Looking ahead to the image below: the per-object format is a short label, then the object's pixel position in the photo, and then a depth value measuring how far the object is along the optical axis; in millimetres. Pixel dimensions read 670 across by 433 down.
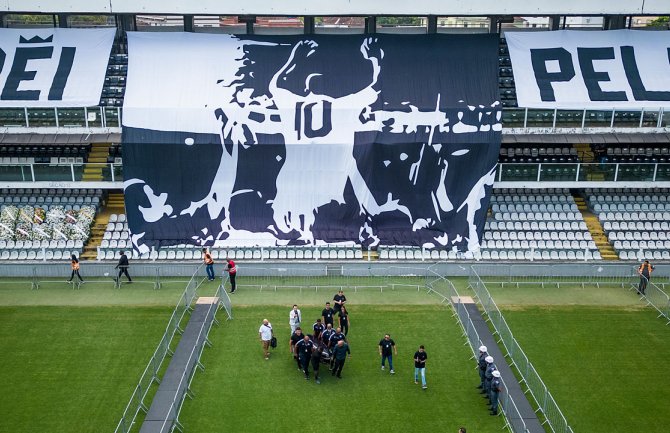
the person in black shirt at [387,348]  20672
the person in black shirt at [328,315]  22344
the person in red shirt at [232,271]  25906
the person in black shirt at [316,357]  20516
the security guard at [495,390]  19094
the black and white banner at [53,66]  29484
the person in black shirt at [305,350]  20625
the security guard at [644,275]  26141
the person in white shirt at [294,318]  22256
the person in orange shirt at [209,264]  26812
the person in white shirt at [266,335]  21609
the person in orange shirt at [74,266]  26500
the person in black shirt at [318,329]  21469
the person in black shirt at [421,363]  20172
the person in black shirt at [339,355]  20469
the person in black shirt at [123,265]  26812
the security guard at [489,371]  19431
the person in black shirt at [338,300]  23172
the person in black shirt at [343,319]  22859
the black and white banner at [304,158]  29000
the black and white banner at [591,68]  29969
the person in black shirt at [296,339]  20961
